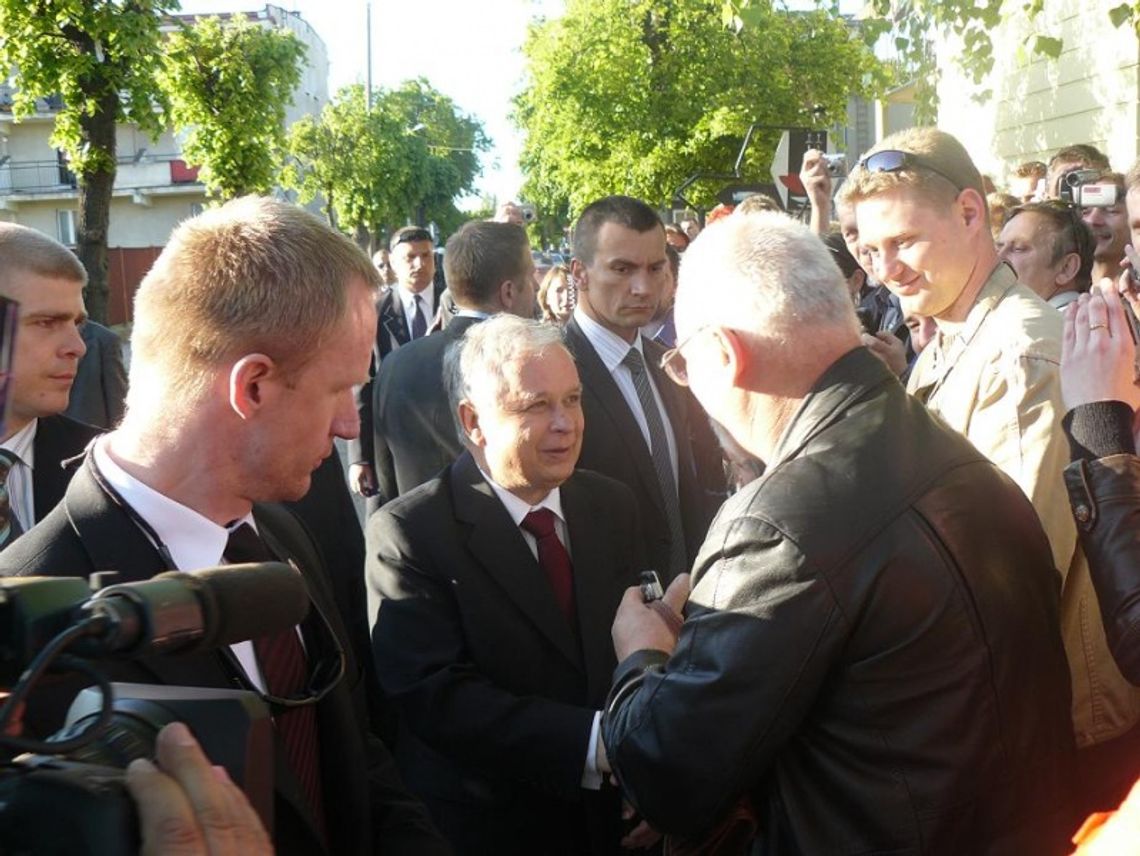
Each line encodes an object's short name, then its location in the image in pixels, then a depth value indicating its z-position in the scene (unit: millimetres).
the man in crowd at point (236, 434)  2002
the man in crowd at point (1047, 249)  5102
